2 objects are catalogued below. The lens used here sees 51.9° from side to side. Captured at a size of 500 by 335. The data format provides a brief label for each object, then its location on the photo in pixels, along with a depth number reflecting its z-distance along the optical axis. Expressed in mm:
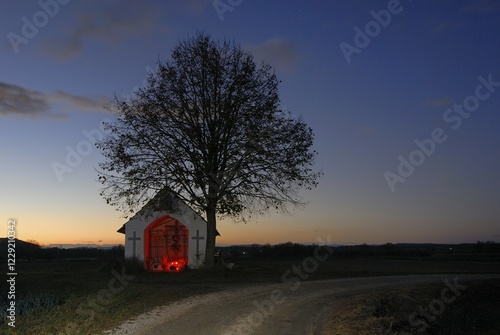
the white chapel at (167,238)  32594
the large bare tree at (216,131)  27812
